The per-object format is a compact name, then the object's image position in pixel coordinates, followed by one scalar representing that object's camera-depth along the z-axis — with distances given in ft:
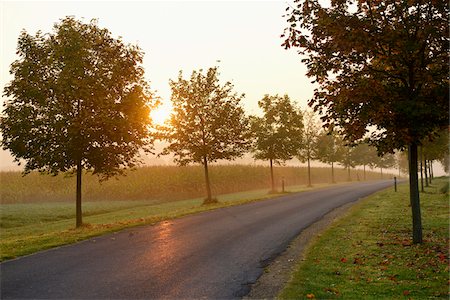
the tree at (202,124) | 103.71
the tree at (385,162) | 266.26
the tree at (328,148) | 188.03
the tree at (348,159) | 229.39
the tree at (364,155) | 237.04
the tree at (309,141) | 184.44
